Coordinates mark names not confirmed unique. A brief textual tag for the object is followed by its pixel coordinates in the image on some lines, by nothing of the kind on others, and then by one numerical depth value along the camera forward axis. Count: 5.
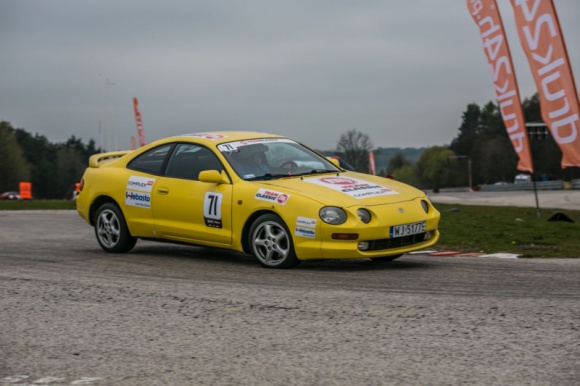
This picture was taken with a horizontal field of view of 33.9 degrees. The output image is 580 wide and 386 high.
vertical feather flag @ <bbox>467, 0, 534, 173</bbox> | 19.81
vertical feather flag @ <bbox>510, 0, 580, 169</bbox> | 17.09
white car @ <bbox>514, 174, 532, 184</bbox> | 106.69
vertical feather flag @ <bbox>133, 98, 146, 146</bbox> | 38.41
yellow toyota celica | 9.08
